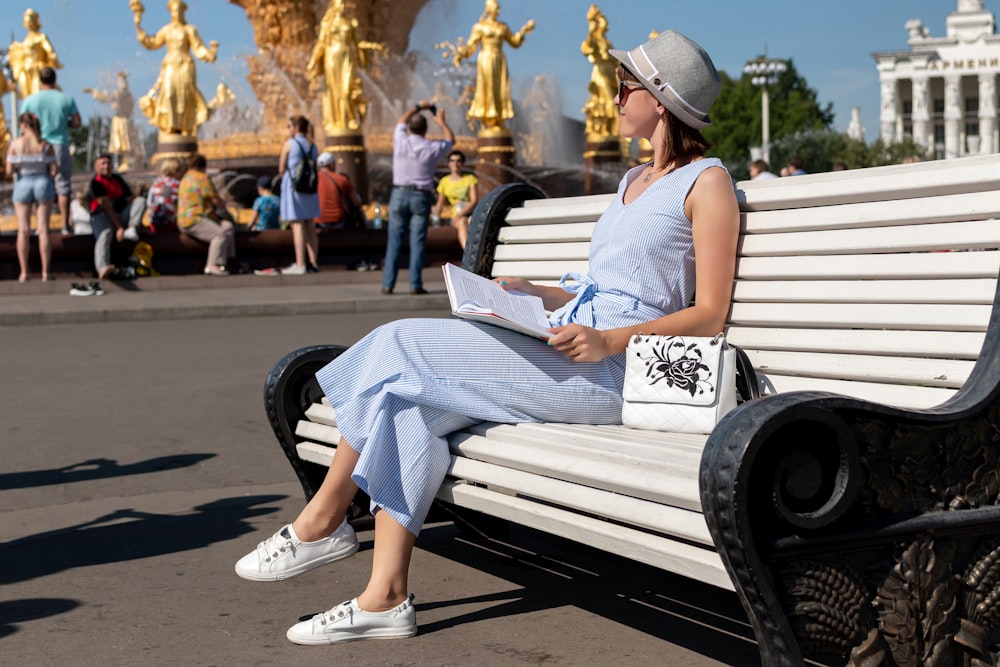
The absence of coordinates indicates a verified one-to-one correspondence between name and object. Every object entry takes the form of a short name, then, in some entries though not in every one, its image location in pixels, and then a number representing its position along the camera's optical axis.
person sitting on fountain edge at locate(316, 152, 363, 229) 19.14
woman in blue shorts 15.82
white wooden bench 2.67
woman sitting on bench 3.50
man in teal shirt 16.56
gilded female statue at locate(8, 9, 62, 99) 25.03
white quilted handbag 3.37
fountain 28.86
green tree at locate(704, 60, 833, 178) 97.88
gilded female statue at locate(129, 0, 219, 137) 22.67
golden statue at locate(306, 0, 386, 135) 23.00
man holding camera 14.79
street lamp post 56.58
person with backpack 16.50
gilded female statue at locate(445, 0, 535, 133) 25.27
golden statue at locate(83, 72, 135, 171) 34.00
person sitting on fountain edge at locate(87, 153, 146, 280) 16.31
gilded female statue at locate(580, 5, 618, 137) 30.05
